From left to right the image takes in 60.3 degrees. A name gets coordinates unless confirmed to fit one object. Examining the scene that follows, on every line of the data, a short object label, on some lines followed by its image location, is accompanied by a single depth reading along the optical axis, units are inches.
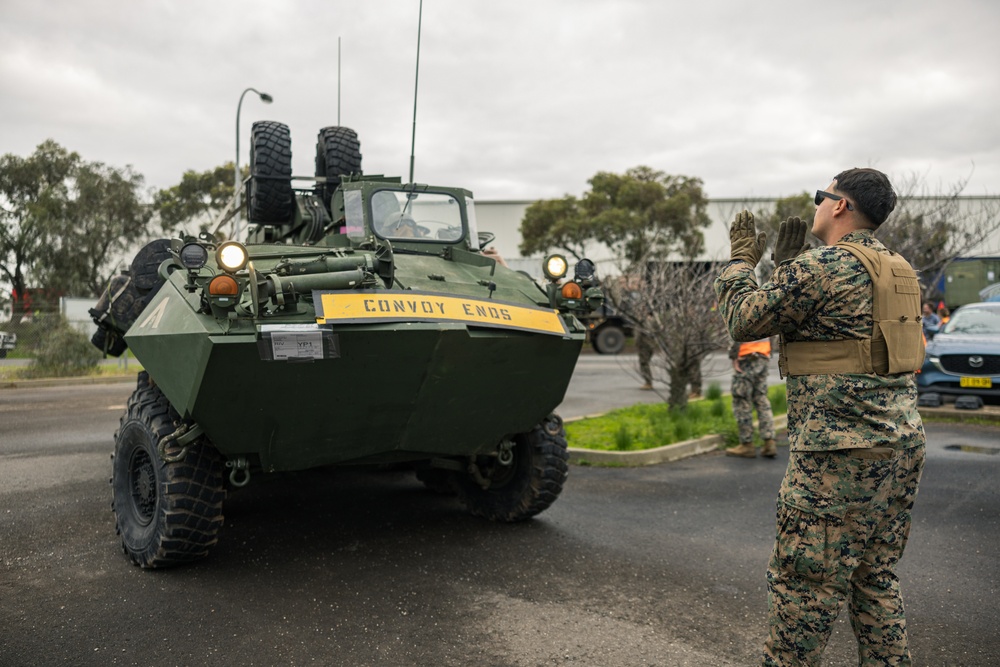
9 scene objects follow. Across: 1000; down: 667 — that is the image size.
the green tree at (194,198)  1310.3
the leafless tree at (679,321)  404.5
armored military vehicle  170.4
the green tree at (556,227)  1270.9
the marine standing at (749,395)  336.2
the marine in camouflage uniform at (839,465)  117.1
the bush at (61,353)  695.1
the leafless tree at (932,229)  593.6
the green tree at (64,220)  1169.4
